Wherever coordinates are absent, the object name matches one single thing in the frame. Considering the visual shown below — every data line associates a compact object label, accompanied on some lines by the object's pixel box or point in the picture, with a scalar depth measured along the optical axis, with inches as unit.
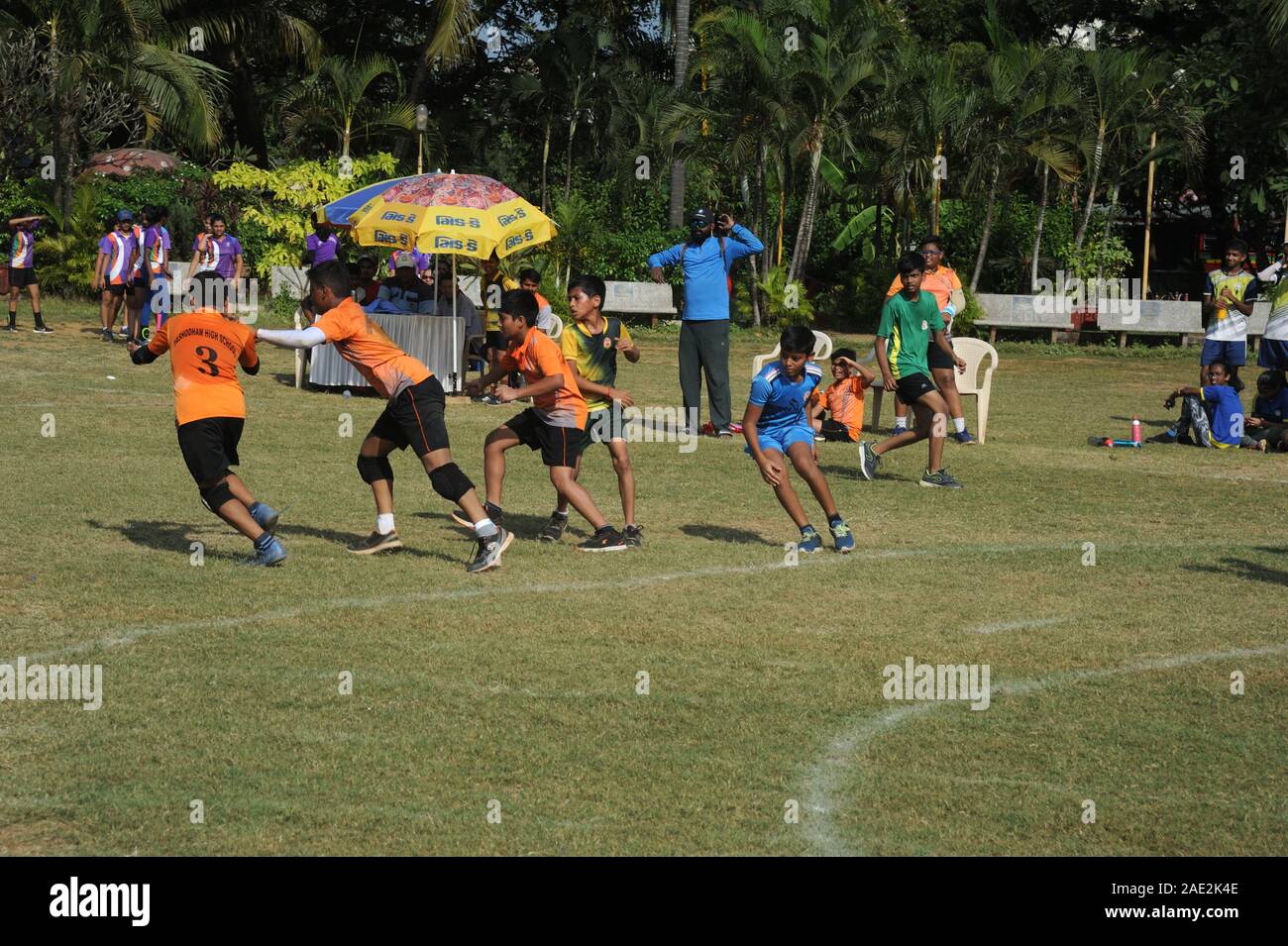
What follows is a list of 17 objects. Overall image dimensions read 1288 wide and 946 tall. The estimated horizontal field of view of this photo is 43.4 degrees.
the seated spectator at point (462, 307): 784.3
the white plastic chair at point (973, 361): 644.7
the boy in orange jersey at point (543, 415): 388.2
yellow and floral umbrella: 706.2
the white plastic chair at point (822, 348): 681.0
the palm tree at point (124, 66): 1100.5
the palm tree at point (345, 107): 1293.1
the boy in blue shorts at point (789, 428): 399.2
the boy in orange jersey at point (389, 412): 369.4
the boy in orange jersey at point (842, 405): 634.2
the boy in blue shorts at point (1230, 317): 655.1
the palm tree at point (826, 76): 1157.1
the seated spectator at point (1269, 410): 631.8
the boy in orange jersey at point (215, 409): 364.8
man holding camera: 622.5
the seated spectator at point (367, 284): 760.3
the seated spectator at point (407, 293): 778.8
